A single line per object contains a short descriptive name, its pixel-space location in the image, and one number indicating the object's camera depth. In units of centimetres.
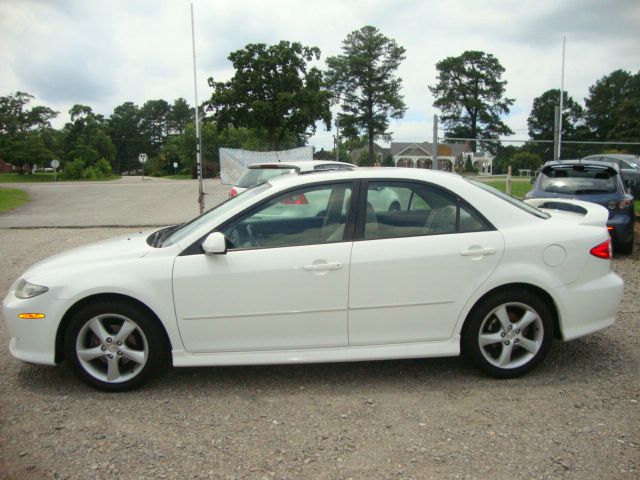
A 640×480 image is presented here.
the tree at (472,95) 7262
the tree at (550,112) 8581
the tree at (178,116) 12700
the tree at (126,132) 11075
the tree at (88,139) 7581
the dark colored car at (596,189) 801
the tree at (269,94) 3838
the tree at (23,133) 6662
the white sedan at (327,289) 359
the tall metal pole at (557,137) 1357
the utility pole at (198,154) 1066
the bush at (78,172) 5812
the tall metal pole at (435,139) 1117
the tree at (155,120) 12419
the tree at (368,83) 6025
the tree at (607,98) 8375
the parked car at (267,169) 910
